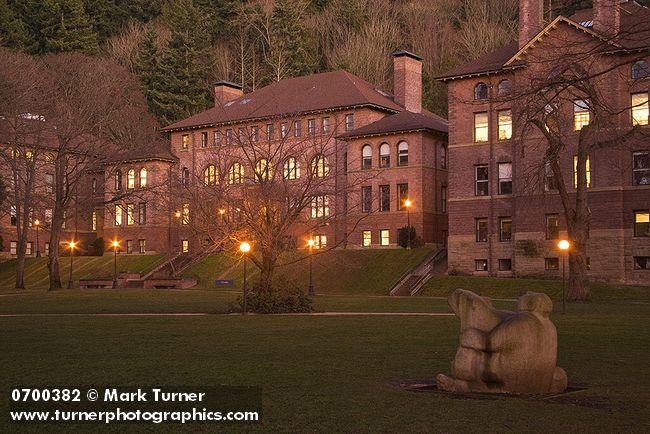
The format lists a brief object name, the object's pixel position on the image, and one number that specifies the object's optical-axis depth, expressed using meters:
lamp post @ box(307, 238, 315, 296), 55.18
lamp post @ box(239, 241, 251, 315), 34.78
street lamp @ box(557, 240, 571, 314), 36.84
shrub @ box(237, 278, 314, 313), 37.16
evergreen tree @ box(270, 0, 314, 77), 105.44
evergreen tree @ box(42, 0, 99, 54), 109.38
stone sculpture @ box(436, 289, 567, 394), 14.61
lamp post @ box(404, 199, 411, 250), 71.12
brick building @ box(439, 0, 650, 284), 57.06
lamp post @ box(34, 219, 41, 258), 90.62
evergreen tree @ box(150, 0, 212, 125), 105.81
